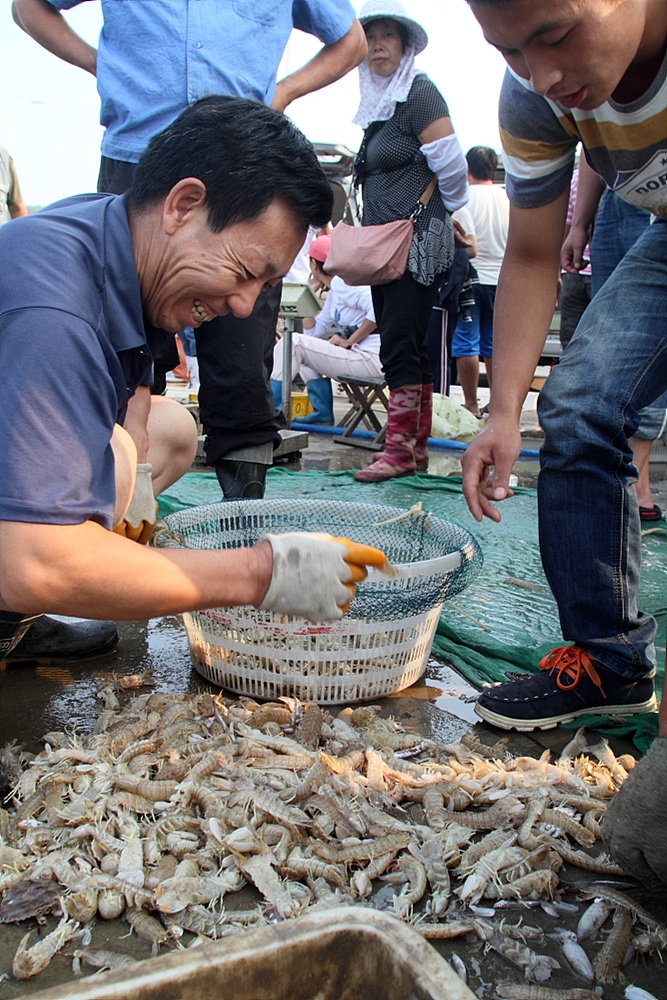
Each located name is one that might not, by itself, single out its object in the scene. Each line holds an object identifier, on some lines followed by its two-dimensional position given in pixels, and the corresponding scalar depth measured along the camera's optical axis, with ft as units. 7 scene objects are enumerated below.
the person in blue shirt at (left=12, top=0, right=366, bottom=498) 11.04
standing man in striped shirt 7.23
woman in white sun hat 16.97
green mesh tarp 9.59
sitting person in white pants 25.68
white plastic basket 7.77
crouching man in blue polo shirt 5.01
